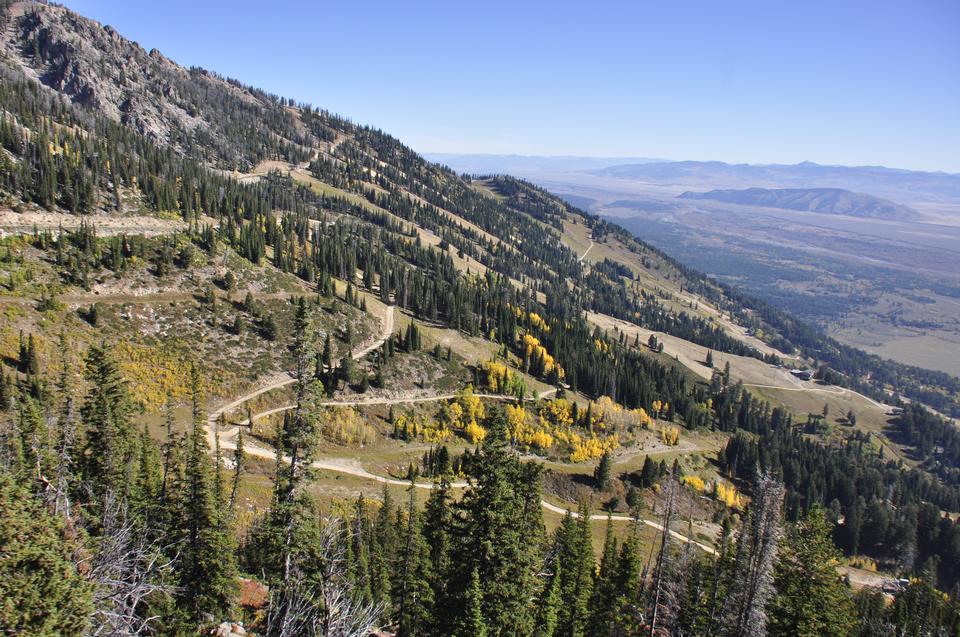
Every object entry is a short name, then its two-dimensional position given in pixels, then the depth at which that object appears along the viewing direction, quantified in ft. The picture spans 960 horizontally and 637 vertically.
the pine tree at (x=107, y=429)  146.20
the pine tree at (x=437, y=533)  149.36
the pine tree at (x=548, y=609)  141.28
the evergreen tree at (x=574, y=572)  159.74
